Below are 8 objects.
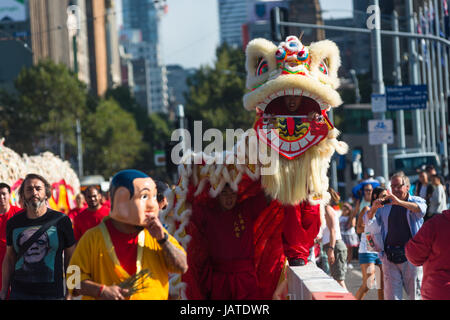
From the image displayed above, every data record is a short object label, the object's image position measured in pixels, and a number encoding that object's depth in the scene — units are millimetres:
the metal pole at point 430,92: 35219
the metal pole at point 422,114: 34991
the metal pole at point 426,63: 33256
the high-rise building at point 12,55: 57328
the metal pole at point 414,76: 27734
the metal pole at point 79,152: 49375
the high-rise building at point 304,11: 74062
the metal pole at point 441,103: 29625
